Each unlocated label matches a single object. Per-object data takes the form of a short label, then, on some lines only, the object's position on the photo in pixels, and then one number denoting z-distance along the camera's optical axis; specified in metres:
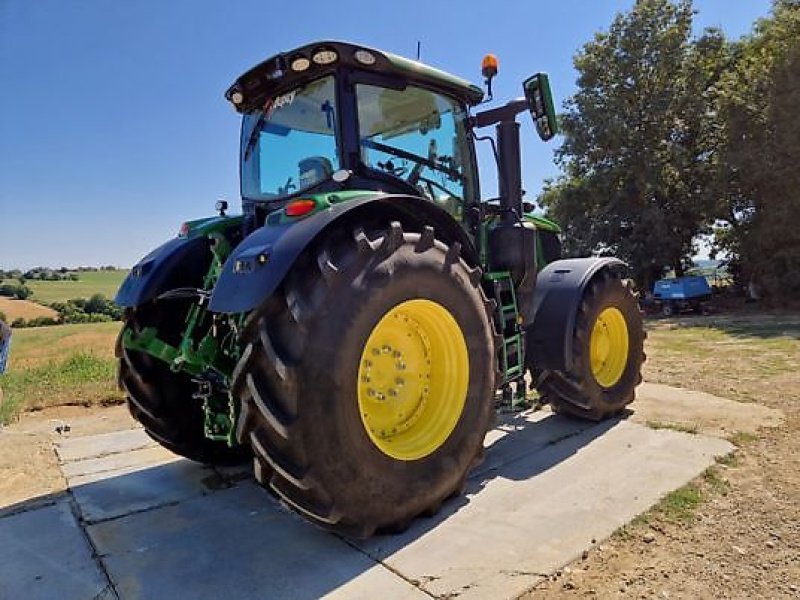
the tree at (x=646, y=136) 18.48
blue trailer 16.38
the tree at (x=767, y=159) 15.61
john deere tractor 2.39
